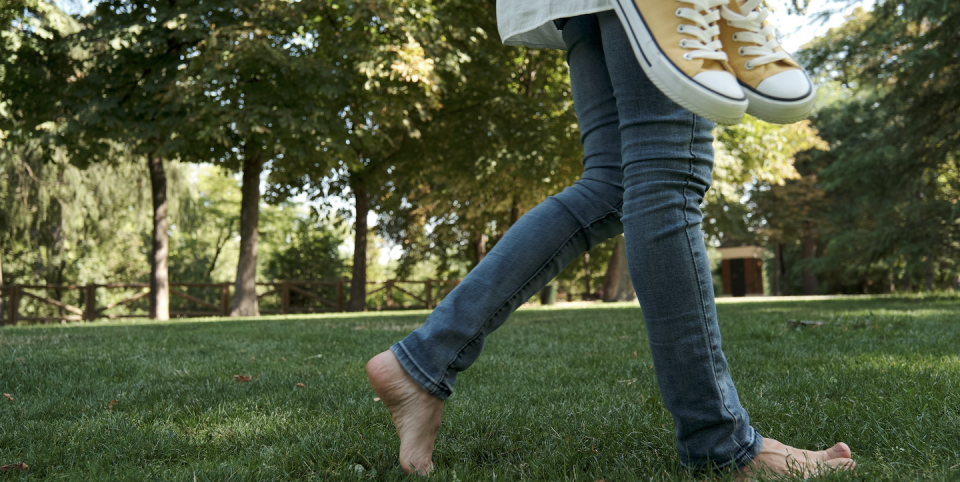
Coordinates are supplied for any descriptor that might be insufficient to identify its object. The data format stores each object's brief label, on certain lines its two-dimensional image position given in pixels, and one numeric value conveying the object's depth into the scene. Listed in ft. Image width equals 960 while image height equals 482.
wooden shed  123.03
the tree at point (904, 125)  35.47
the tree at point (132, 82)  38.19
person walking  4.49
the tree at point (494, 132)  46.47
